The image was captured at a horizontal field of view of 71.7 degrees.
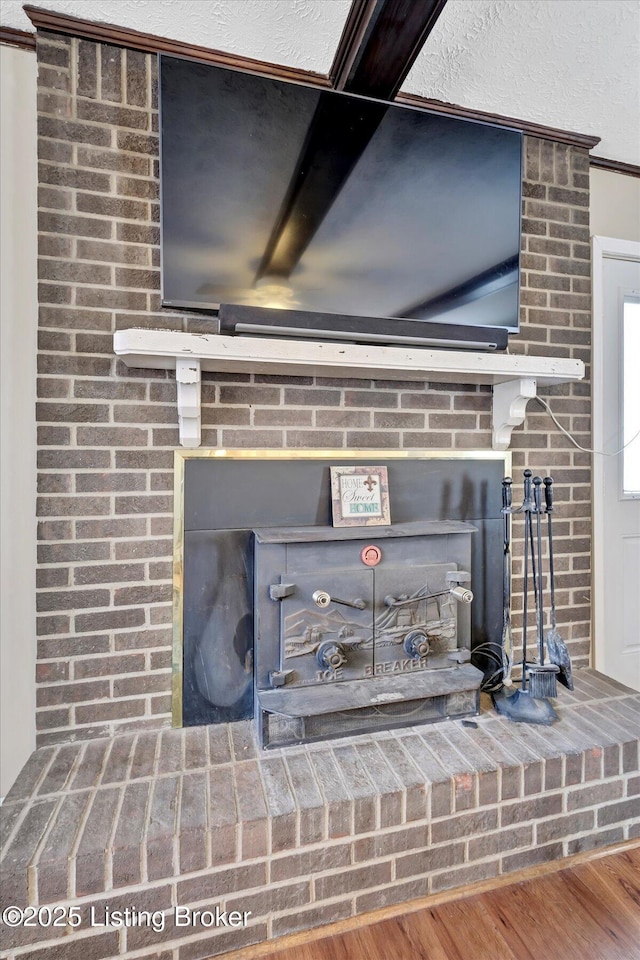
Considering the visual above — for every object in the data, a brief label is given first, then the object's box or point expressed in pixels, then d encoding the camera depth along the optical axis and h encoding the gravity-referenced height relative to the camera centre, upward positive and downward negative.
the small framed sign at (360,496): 1.53 -0.08
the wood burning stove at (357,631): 1.35 -0.51
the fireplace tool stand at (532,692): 1.46 -0.74
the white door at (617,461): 1.88 +0.05
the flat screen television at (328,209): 1.34 +0.87
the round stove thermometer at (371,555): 1.46 -0.27
